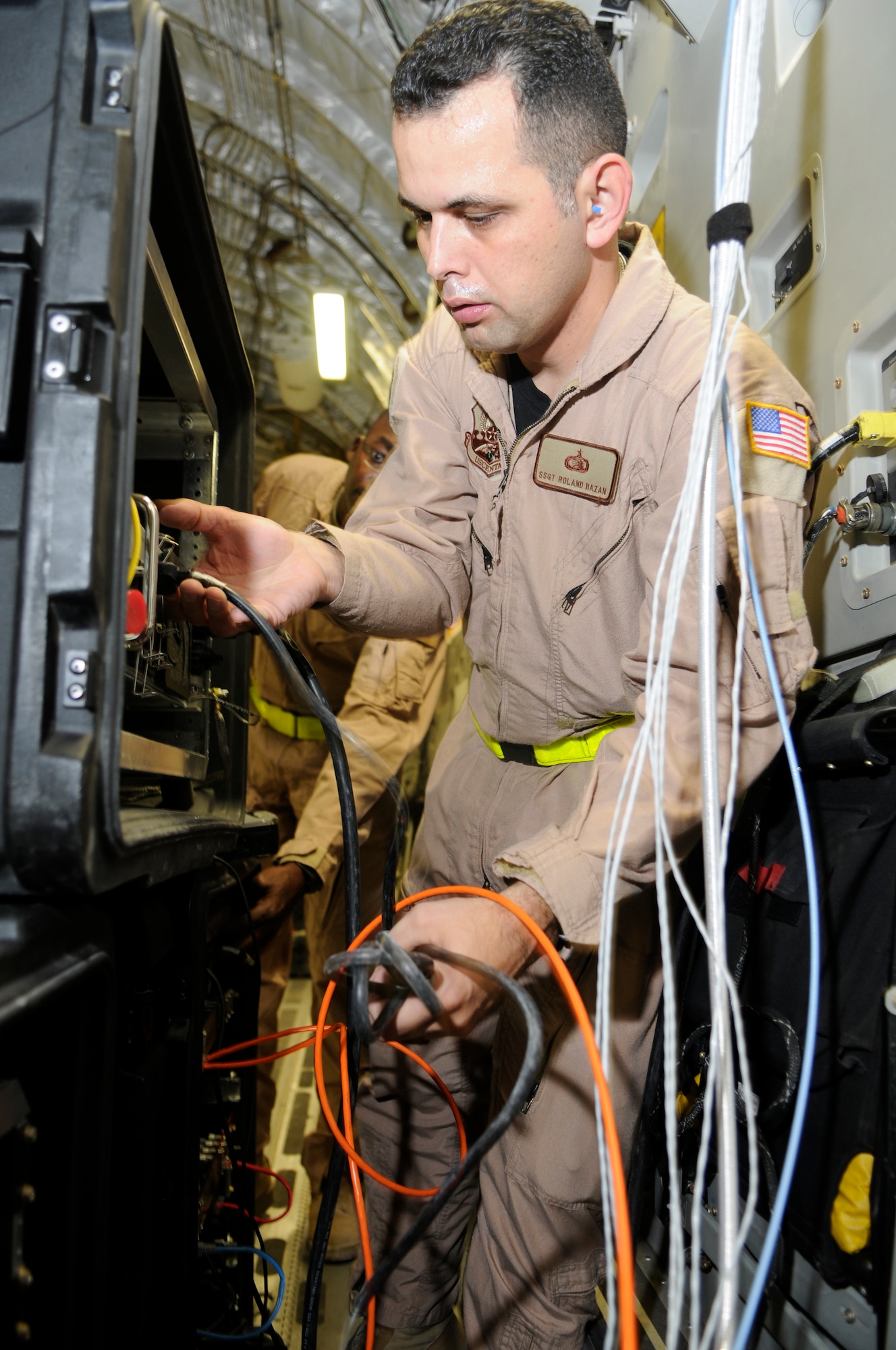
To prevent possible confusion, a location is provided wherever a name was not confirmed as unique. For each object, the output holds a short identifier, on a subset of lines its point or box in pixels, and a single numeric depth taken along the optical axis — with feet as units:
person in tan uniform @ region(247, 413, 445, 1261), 7.98
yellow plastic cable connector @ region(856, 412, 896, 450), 3.88
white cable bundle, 2.45
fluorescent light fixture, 13.76
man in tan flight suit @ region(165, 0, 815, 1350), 3.45
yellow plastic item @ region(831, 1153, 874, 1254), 2.85
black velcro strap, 2.60
